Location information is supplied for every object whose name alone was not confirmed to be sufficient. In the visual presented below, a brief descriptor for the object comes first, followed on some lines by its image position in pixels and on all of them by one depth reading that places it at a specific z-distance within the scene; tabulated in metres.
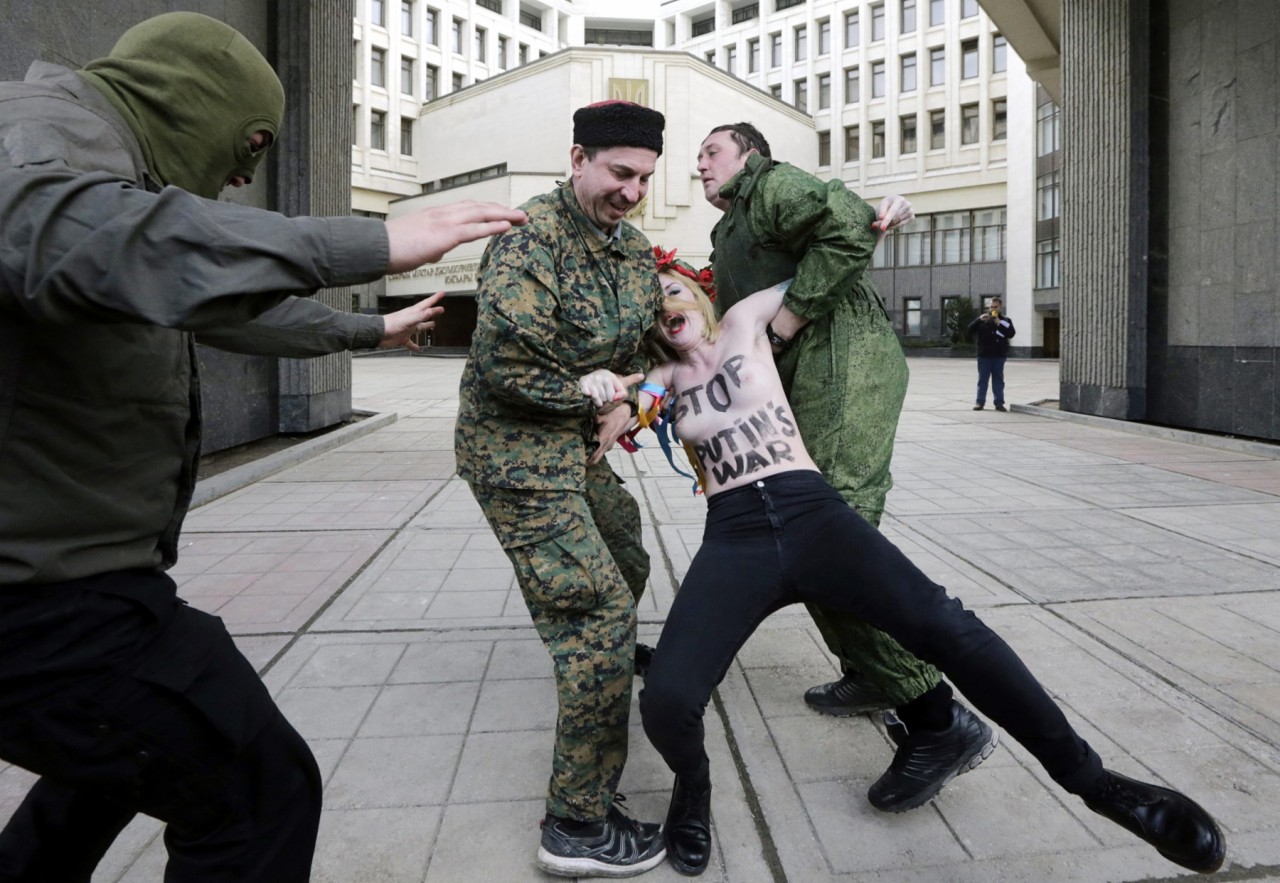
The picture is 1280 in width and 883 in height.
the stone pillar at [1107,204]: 11.48
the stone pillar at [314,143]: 10.50
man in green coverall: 2.51
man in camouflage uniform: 2.19
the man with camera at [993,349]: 14.05
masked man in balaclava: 1.12
